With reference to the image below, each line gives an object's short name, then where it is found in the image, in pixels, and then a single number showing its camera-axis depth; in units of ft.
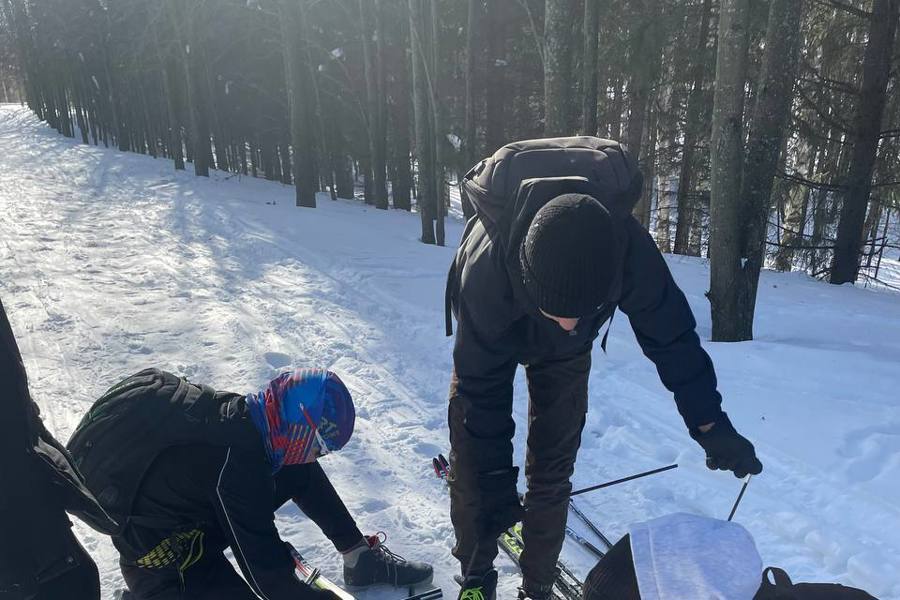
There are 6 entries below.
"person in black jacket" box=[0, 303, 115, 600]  5.43
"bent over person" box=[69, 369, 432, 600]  7.45
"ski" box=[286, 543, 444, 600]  9.11
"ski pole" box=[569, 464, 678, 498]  10.92
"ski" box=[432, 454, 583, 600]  9.62
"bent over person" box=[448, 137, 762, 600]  6.22
